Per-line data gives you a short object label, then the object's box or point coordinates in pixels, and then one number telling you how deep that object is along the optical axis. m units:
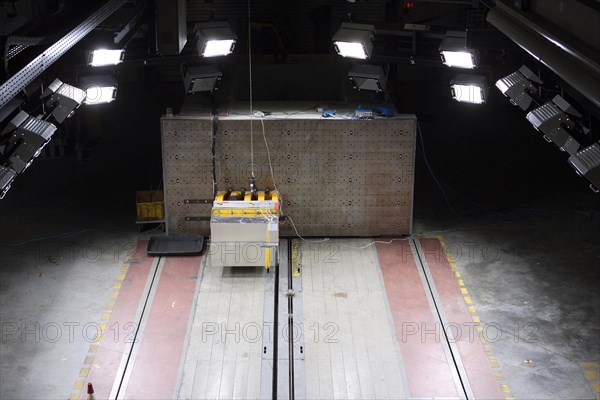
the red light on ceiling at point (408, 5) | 21.11
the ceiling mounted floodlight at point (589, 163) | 7.90
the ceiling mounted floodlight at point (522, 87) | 9.98
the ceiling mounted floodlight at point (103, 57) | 11.45
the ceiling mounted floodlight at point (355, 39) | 12.17
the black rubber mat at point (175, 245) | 12.59
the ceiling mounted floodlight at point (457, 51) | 11.42
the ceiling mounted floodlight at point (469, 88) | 11.84
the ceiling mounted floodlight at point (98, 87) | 12.12
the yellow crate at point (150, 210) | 13.23
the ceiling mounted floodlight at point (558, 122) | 8.90
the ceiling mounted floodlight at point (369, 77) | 12.87
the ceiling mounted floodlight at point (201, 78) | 12.95
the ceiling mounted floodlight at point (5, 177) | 8.18
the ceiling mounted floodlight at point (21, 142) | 8.62
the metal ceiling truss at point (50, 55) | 7.91
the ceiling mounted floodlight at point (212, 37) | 12.02
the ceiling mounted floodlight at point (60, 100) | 9.94
